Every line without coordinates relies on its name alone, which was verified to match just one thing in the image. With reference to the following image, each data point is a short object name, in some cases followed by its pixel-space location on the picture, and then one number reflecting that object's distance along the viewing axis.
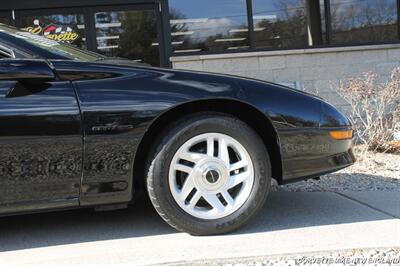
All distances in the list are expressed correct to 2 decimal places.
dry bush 6.75
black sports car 3.30
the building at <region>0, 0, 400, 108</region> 8.71
